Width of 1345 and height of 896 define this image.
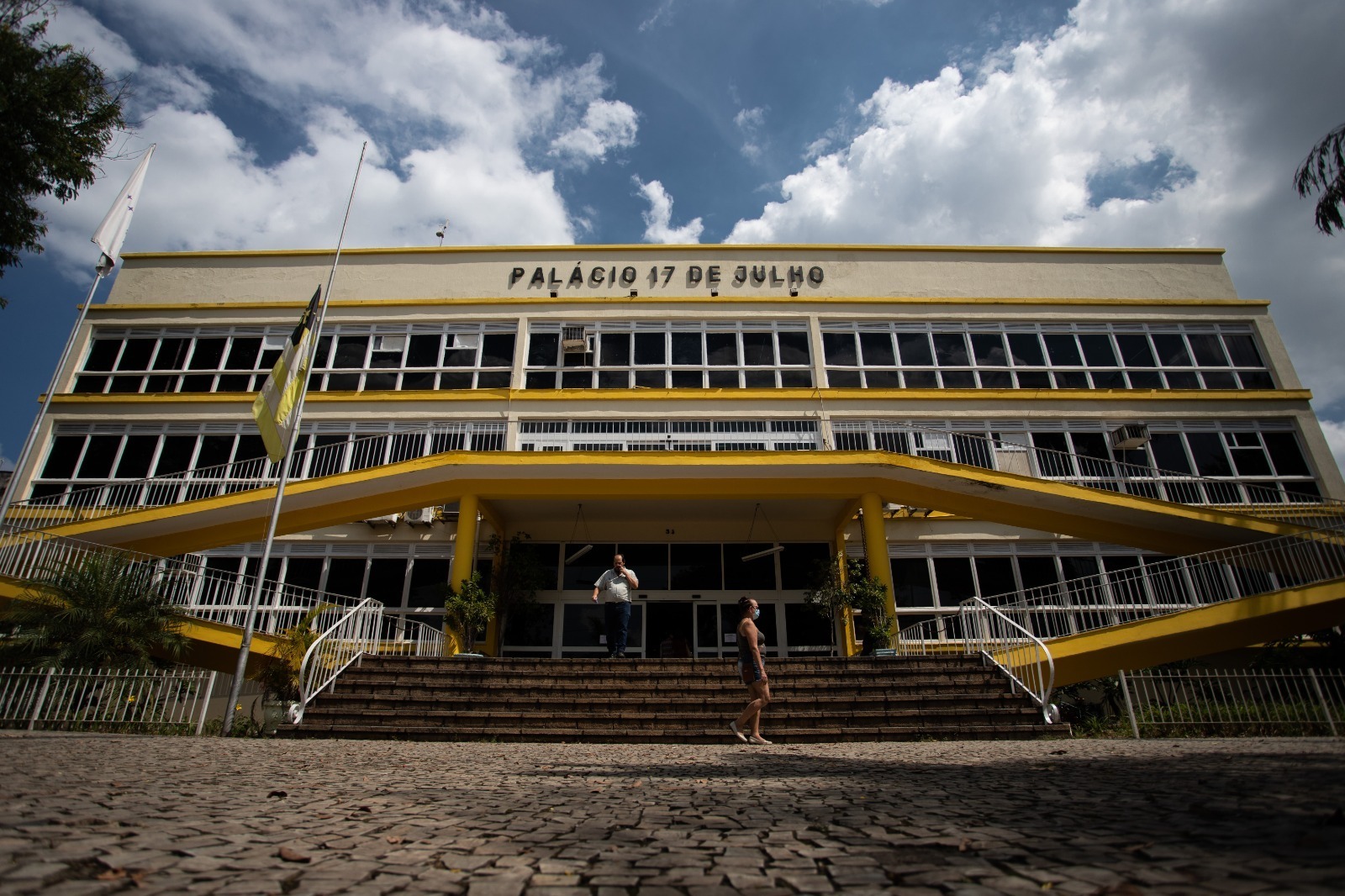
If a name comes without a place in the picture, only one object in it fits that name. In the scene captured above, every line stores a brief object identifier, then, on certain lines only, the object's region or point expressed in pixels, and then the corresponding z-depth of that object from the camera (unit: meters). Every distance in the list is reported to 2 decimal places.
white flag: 11.45
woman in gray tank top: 7.70
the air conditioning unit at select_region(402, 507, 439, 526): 15.95
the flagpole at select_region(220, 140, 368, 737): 8.87
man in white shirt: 10.98
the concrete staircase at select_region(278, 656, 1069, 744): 8.43
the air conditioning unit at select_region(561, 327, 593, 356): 18.44
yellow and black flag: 10.79
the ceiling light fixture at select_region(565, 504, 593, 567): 15.35
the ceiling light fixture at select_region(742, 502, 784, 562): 15.30
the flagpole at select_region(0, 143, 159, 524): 11.40
